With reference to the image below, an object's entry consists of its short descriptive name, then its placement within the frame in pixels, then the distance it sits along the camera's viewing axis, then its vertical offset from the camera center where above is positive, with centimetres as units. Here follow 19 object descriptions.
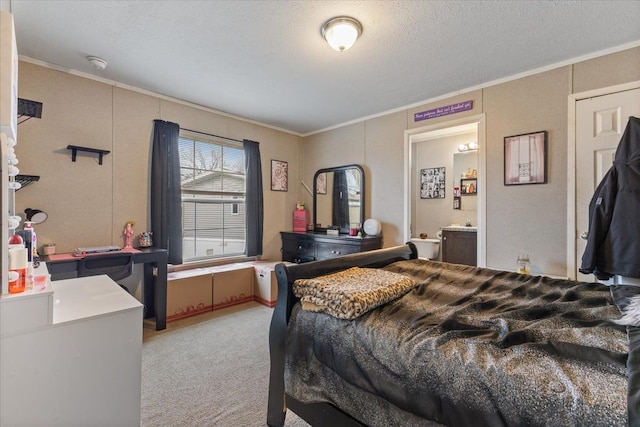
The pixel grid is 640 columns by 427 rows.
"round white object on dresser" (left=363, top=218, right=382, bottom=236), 391 -21
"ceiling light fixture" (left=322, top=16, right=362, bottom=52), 203 +128
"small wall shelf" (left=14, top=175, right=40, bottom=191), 249 +28
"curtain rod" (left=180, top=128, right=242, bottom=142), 365 +101
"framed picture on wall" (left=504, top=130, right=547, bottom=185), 275 +51
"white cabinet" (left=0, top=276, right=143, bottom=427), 110 -64
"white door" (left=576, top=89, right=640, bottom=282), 239 +62
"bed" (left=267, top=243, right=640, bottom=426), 83 -49
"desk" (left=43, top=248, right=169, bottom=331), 291 -76
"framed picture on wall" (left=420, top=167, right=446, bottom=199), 533 +53
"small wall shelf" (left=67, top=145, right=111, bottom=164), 280 +61
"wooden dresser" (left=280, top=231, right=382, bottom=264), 378 -46
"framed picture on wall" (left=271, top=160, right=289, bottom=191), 455 +57
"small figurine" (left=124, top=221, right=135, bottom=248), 310 -24
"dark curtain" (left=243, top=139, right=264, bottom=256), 418 +21
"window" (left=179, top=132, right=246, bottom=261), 369 +19
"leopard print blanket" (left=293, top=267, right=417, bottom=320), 129 -38
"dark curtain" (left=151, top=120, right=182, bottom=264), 330 +24
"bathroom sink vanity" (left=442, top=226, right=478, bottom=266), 446 -53
